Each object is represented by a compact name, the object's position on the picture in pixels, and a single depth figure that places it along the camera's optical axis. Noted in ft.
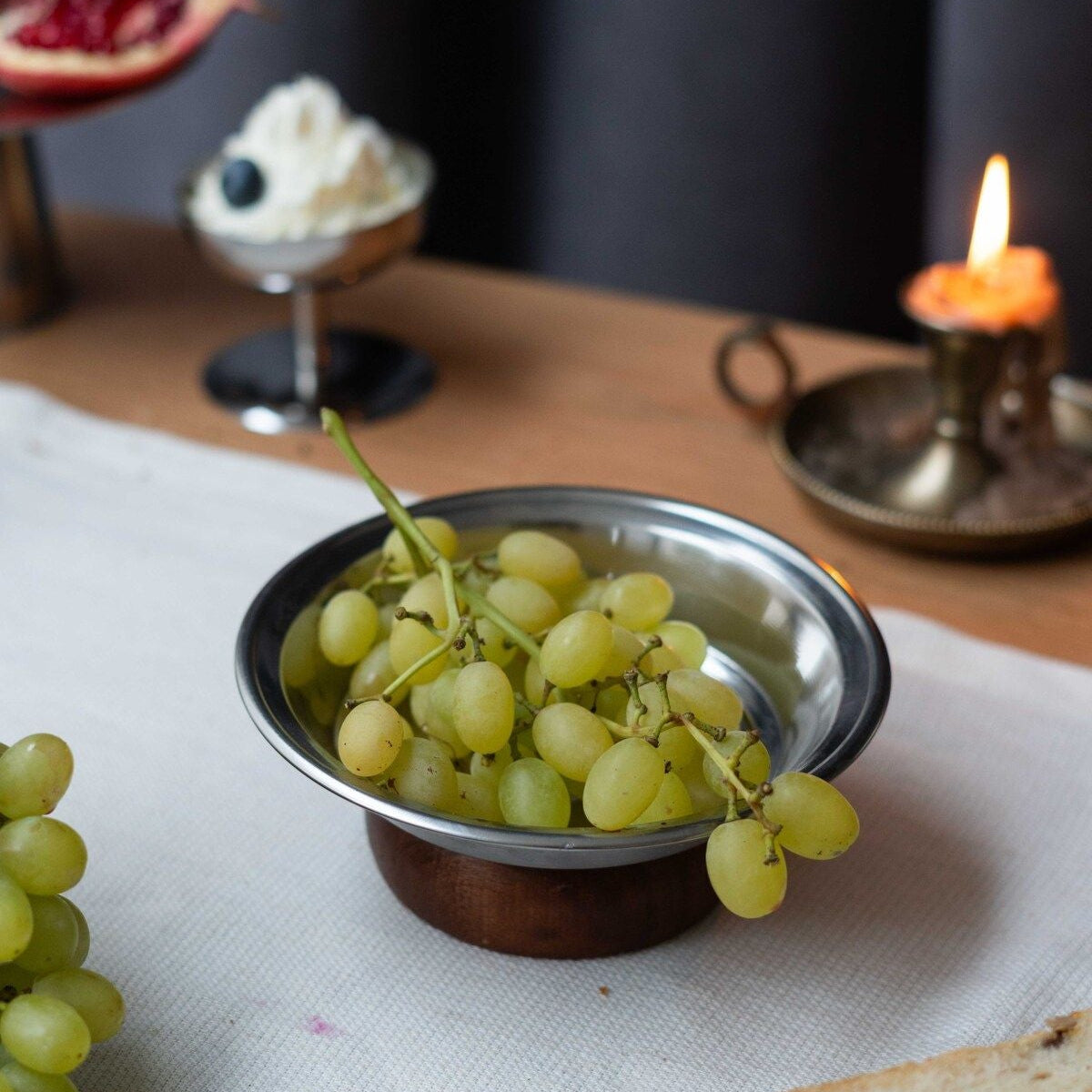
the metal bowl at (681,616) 1.26
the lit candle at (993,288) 2.24
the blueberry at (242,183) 2.65
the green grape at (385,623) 1.58
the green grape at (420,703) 1.46
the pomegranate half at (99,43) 2.92
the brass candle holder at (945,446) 2.25
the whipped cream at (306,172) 2.66
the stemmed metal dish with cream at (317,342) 2.68
